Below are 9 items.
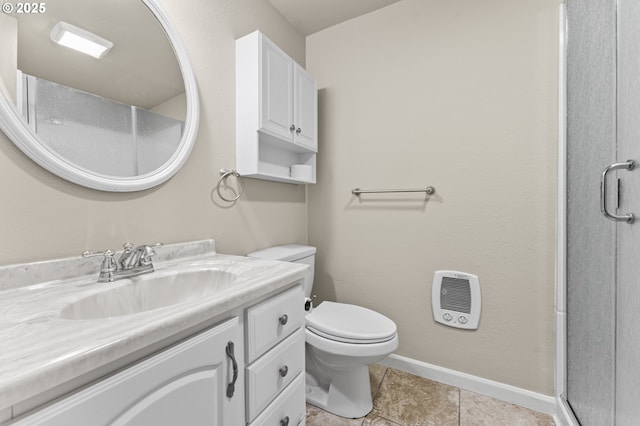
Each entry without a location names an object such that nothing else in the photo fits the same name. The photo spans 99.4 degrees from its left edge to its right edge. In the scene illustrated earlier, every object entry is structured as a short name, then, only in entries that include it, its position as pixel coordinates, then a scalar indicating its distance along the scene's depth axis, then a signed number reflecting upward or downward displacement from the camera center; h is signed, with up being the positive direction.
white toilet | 1.19 -0.62
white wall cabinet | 1.35 +0.54
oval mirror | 0.75 +0.39
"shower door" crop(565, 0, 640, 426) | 0.78 -0.03
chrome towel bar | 1.57 +0.11
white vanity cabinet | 0.43 -0.36
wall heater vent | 1.47 -0.51
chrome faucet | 0.81 -0.17
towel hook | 1.32 +0.16
